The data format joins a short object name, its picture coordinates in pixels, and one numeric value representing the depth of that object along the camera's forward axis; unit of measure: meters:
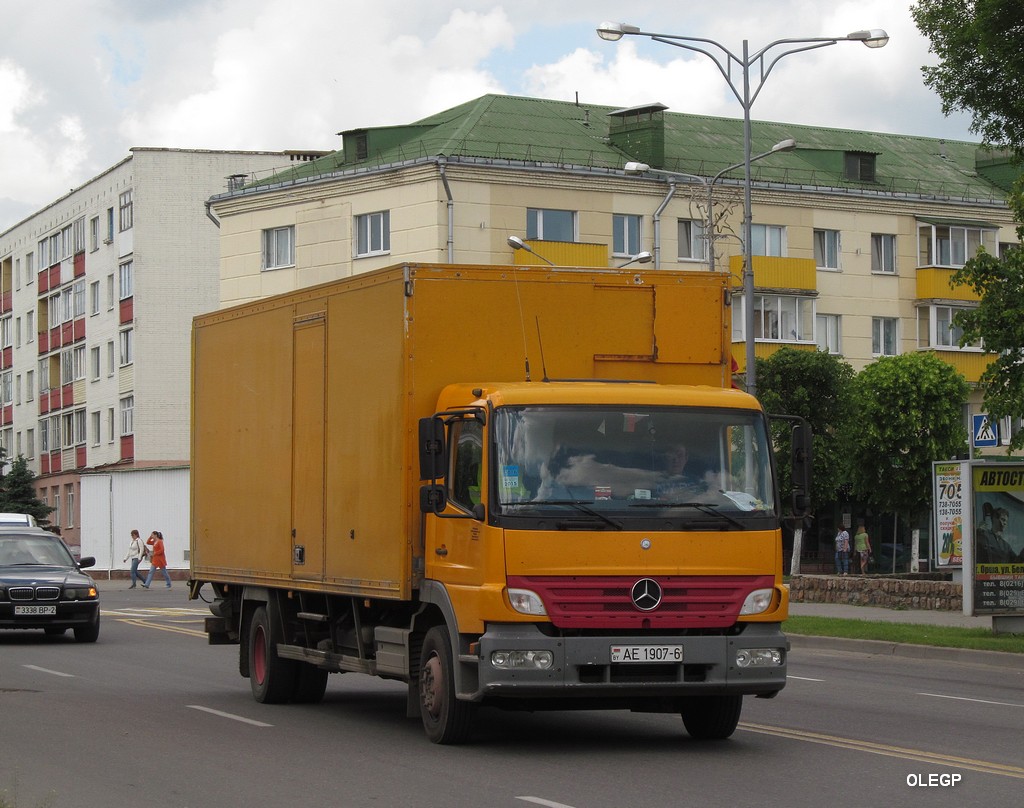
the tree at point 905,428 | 50.84
